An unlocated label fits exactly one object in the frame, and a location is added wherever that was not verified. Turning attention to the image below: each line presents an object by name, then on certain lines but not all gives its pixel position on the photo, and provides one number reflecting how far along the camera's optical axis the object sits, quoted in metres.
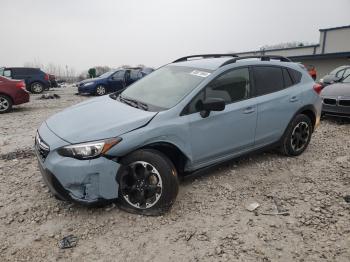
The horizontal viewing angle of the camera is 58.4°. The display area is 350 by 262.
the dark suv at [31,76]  17.67
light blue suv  3.16
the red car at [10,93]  10.09
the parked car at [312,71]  15.82
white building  25.59
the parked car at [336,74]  10.47
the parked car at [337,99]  7.67
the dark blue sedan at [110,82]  15.34
